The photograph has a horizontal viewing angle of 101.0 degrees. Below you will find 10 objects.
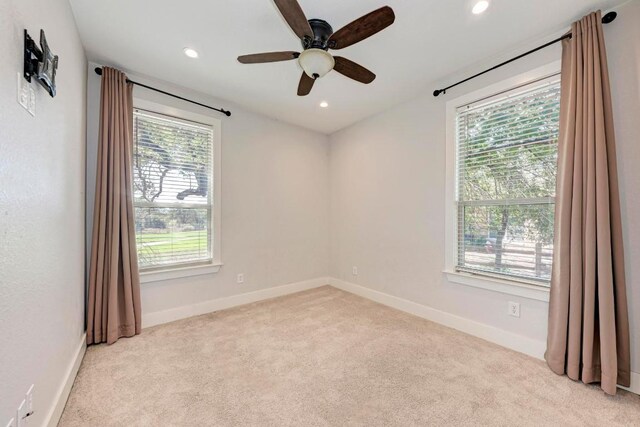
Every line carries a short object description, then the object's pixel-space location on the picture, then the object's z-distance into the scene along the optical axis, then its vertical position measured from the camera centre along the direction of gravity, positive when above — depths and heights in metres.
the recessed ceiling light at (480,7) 1.83 +1.46
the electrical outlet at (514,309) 2.32 -0.84
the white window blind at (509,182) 2.21 +0.30
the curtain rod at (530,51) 1.84 +1.35
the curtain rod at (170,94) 2.50 +1.32
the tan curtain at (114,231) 2.39 -0.16
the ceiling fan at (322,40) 1.55 +1.16
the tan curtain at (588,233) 1.77 -0.13
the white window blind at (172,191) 2.81 +0.26
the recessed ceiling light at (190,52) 2.34 +1.45
